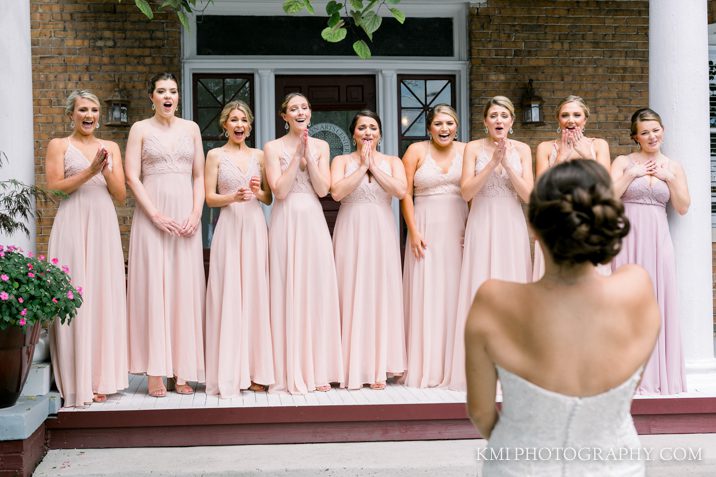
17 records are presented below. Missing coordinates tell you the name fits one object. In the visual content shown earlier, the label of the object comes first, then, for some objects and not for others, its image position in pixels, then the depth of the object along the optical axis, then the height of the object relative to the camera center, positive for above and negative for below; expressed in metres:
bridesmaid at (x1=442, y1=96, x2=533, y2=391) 6.15 +0.00
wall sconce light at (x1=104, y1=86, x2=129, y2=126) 8.85 +1.21
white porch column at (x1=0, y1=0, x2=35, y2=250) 5.77 +0.86
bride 2.11 -0.28
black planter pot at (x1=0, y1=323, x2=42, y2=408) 4.92 -0.71
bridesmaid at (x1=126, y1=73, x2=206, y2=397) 5.92 -0.14
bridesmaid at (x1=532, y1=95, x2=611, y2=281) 5.95 +0.52
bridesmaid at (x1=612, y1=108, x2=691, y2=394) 6.04 -0.08
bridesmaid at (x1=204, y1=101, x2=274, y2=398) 6.05 -0.31
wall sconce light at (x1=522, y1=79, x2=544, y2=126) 9.33 +1.19
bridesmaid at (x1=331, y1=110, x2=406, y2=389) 6.29 -0.28
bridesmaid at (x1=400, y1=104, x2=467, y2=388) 6.36 -0.15
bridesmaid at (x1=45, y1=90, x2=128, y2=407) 5.71 -0.18
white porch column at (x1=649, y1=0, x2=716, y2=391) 6.32 +0.50
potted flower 4.88 -0.41
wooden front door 9.48 +1.35
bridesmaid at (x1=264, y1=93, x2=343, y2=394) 6.14 -0.31
